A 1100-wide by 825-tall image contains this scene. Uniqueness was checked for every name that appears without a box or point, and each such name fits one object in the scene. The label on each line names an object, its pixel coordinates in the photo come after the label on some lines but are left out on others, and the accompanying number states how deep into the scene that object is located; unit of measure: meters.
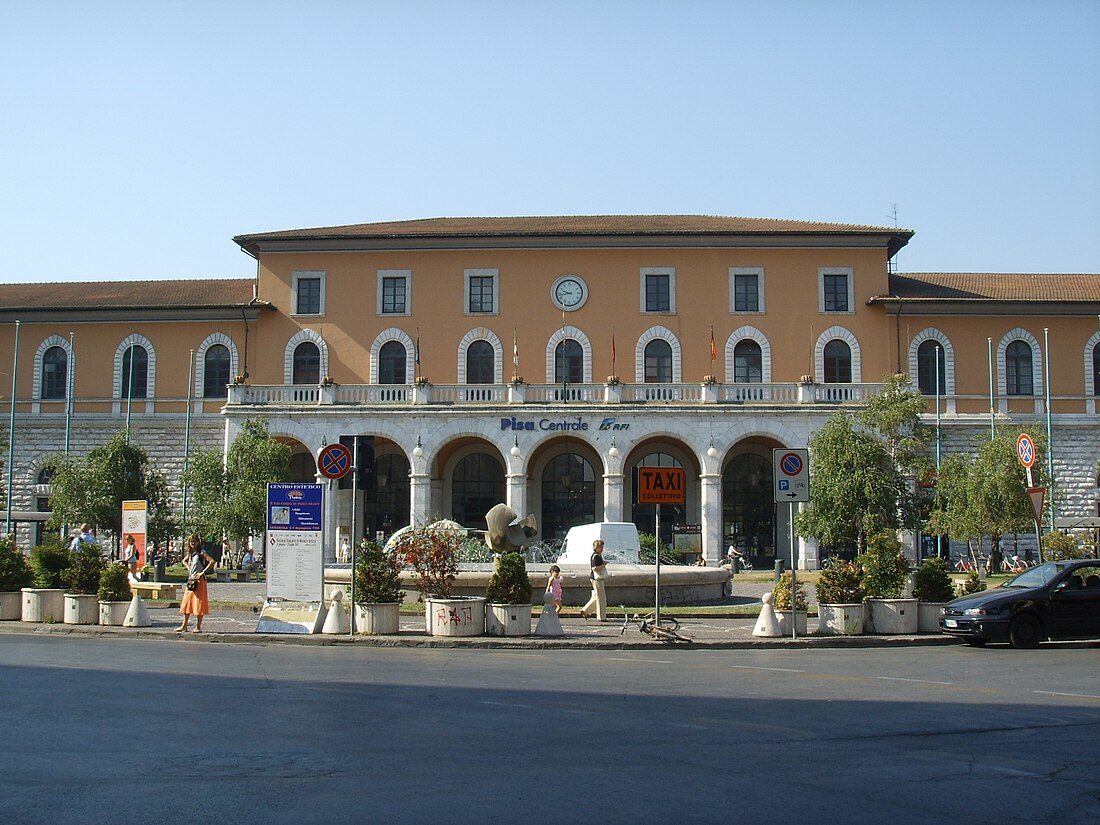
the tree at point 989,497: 36.00
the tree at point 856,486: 34.41
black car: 18.16
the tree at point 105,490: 37.91
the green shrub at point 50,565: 22.00
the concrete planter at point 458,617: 18.94
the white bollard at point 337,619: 19.50
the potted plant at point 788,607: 19.31
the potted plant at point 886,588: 19.69
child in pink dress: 23.02
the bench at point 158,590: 28.47
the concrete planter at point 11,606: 22.00
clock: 45.44
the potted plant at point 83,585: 21.20
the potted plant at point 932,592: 19.97
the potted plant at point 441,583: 18.95
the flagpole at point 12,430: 42.06
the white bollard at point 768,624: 19.12
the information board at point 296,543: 19.62
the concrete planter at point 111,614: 21.09
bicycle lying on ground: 18.42
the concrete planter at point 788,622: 19.34
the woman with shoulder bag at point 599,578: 22.38
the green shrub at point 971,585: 25.03
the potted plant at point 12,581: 22.03
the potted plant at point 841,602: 19.44
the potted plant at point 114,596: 21.11
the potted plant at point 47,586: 21.59
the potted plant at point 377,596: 19.25
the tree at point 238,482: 37.66
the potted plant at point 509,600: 18.97
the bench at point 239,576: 36.34
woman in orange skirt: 19.56
